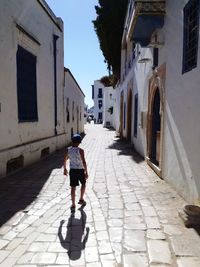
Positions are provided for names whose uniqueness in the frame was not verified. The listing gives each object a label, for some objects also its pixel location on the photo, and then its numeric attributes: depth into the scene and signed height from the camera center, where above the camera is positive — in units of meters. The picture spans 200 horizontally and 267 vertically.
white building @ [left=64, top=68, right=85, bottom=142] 12.30 +1.20
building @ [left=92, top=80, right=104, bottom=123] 47.38 +5.85
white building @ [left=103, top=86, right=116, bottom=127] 30.56 +2.26
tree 14.86 +7.35
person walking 3.73 -0.78
